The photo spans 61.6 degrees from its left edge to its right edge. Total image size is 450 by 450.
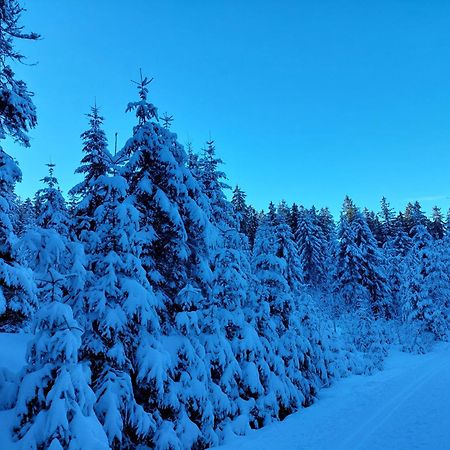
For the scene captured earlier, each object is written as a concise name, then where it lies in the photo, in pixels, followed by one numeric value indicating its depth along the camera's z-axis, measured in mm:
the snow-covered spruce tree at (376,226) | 74500
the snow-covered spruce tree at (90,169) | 12711
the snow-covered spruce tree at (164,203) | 12440
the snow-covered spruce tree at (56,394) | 6878
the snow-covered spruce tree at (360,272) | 41375
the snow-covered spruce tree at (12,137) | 10422
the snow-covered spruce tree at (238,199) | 55219
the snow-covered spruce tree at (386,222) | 72031
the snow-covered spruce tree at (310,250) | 52562
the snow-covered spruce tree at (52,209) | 19484
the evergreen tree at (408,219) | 76538
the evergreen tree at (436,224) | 78312
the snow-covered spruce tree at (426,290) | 35406
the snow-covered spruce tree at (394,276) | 46750
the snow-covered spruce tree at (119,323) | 9500
